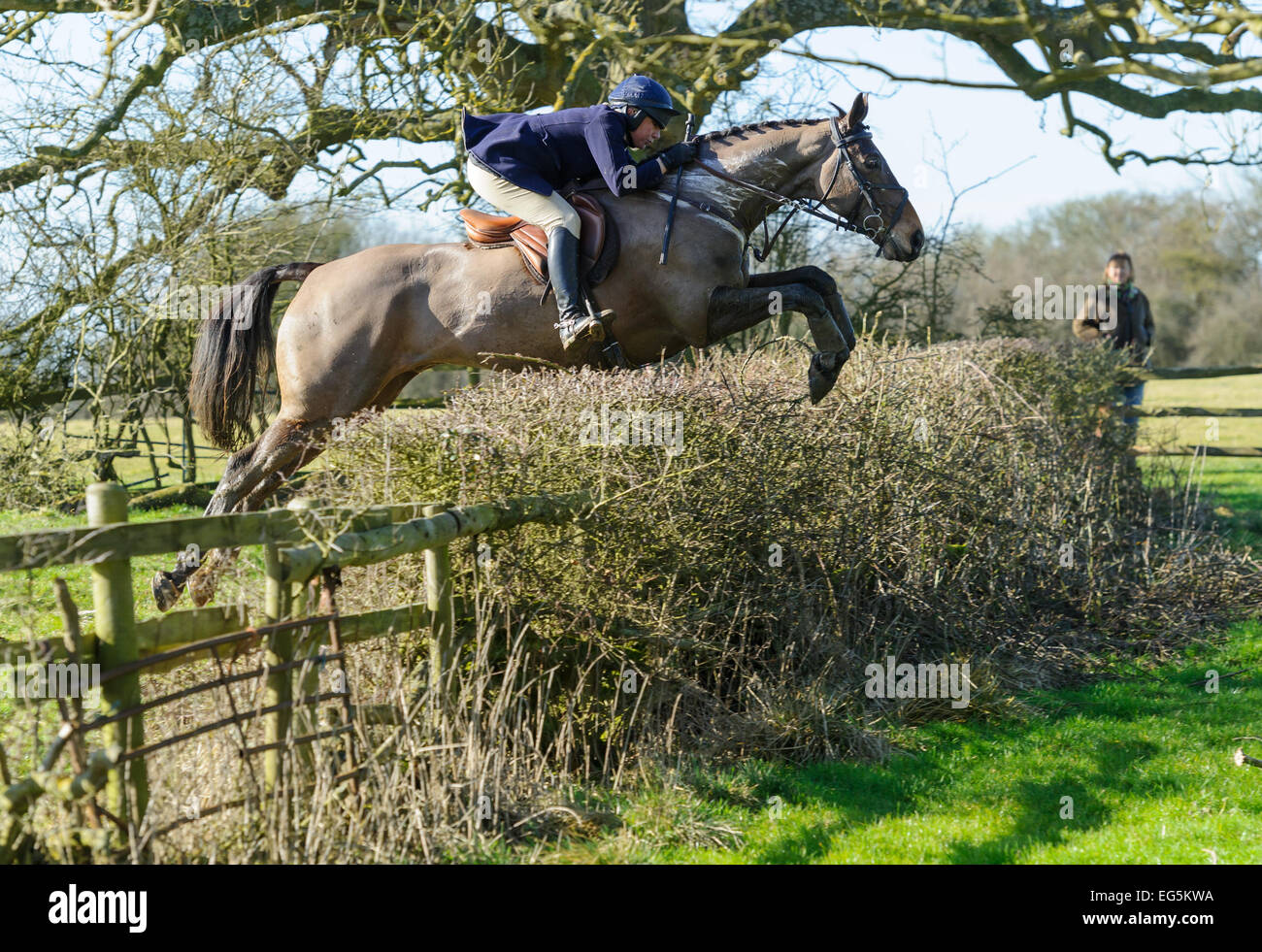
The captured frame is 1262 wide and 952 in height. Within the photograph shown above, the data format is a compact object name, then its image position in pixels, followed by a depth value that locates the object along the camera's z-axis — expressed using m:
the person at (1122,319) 12.64
